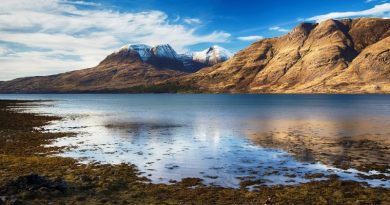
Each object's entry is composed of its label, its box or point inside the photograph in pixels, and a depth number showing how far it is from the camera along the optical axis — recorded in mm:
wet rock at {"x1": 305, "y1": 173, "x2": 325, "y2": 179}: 33000
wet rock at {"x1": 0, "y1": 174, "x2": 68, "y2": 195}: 25875
